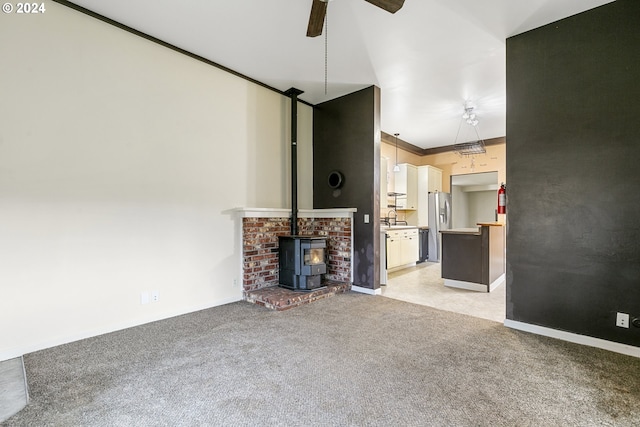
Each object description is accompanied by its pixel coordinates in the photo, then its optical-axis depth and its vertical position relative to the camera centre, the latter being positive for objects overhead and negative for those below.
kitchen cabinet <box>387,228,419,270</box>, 5.96 -0.73
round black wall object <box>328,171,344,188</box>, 4.75 +0.55
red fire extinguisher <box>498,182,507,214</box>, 3.75 +0.15
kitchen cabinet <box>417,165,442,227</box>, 7.66 +0.61
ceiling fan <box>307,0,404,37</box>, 2.14 +1.51
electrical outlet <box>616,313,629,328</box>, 2.52 -0.92
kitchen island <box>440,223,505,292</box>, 4.53 -0.71
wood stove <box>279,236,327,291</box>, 4.11 -0.69
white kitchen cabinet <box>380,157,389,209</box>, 6.71 +0.73
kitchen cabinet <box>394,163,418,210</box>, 7.47 +0.68
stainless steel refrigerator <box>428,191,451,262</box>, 7.52 -0.15
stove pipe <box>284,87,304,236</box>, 4.57 +0.70
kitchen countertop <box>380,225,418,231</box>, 5.84 -0.30
